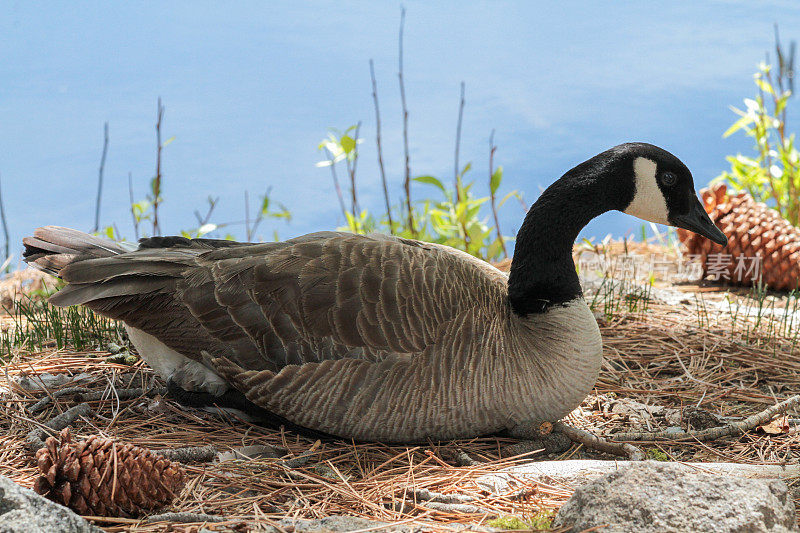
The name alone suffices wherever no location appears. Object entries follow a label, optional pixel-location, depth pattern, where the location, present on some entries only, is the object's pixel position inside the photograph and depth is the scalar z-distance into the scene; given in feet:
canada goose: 11.16
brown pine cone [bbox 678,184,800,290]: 23.24
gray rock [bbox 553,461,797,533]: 7.36
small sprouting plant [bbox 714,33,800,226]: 26.76
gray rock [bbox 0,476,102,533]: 7.09
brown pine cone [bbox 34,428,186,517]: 8.56
